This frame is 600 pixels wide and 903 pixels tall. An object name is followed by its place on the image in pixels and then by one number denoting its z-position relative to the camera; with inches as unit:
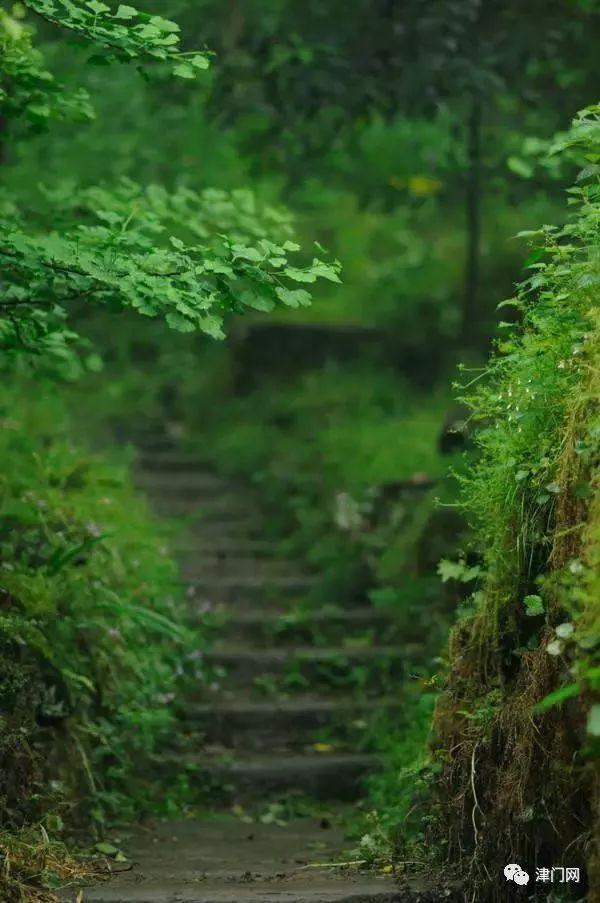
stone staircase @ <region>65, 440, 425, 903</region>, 398.9
